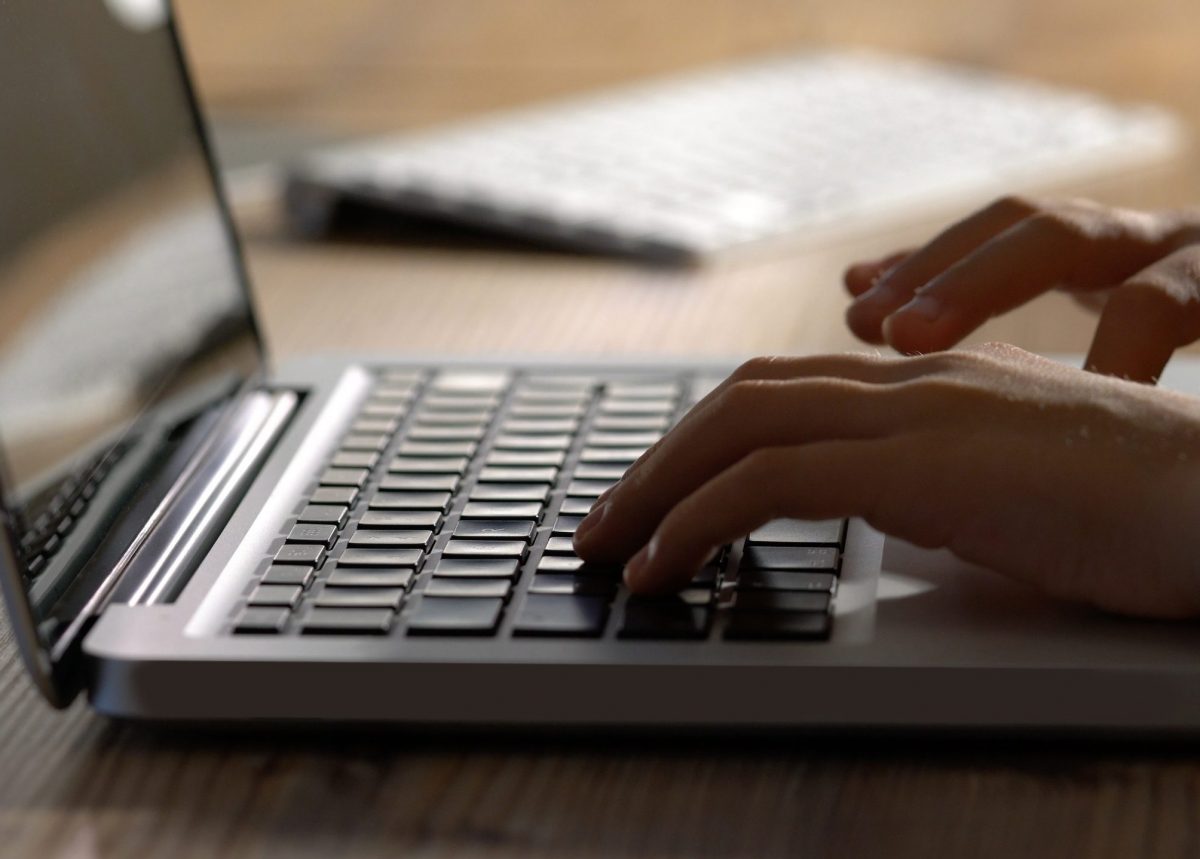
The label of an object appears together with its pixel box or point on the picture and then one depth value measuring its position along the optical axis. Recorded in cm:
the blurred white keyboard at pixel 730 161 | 104
